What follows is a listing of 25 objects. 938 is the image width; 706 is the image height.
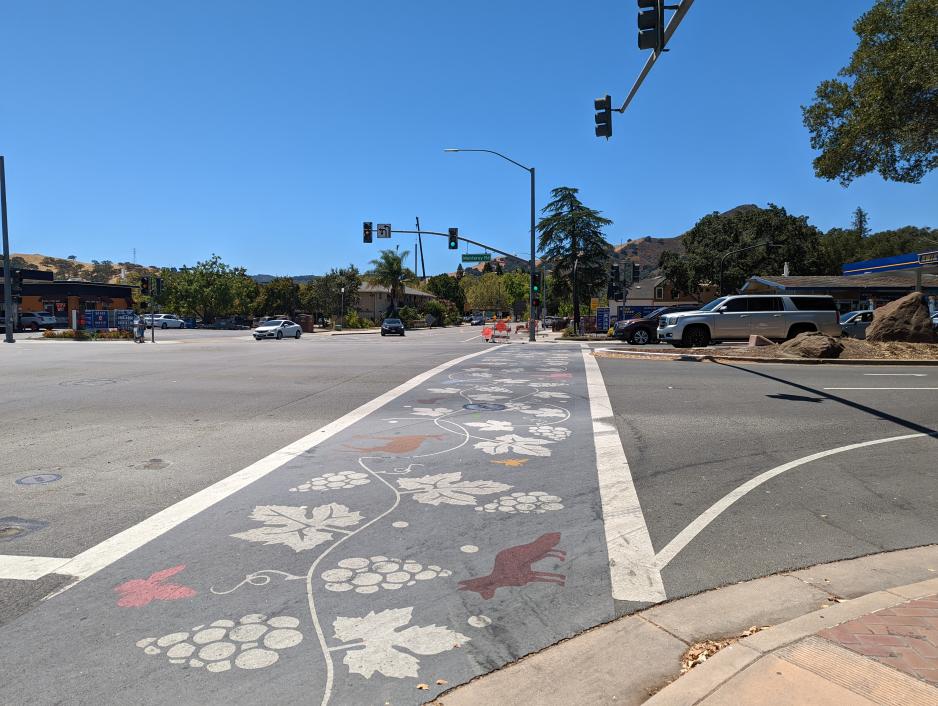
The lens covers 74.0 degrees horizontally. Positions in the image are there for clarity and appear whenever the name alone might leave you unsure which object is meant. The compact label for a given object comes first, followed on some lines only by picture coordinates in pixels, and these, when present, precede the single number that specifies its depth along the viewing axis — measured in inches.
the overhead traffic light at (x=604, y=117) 503.5
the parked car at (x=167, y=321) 2664.9
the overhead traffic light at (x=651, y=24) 350.3
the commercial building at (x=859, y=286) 1651.1
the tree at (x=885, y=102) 676.1
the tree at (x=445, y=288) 4953.3
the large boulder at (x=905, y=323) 713.0
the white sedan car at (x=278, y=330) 1681.8
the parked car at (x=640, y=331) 1105.4
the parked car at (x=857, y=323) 1141.7
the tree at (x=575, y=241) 1899.6
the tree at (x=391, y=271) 2955.2
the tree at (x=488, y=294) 4596.5
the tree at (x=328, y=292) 3176.7
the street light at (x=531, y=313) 1320.4
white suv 804.6
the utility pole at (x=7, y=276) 1349.7
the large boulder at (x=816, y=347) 624.4
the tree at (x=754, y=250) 2613.2
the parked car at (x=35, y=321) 2207.2
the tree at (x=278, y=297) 3277.6
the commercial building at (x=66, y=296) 2657.5
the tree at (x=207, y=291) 3073.3
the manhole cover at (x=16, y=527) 175.5
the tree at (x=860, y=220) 4647.9
